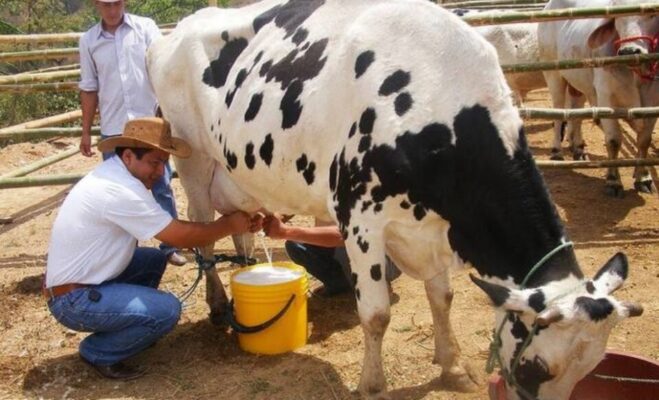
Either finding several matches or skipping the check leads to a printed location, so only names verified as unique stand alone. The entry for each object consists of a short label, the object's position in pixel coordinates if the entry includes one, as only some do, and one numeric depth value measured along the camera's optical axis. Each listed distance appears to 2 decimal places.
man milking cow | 4.01
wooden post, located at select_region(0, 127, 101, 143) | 7.23
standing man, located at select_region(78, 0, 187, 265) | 5.51
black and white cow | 2.95
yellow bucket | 4.30
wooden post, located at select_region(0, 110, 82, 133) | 8.21
